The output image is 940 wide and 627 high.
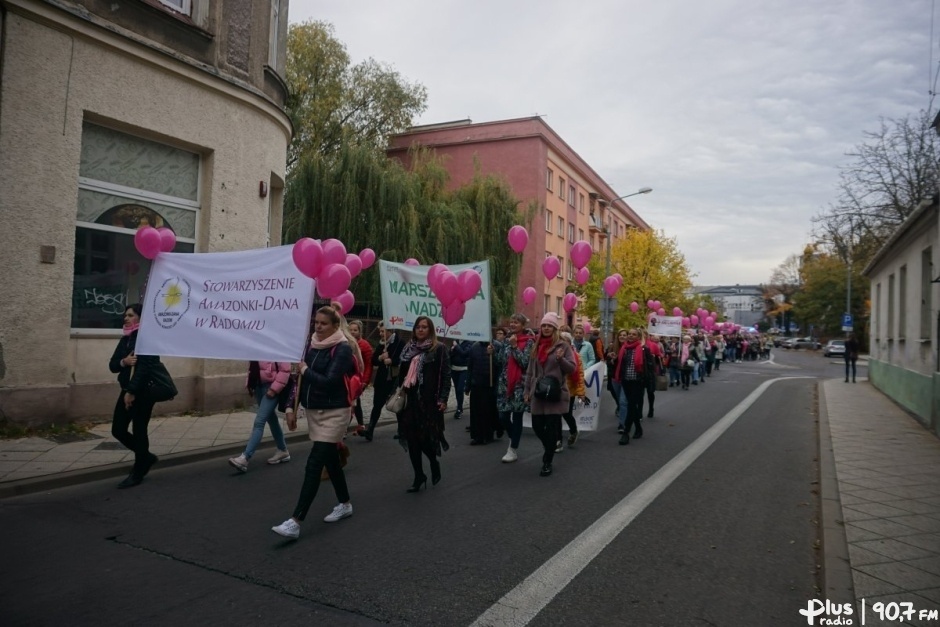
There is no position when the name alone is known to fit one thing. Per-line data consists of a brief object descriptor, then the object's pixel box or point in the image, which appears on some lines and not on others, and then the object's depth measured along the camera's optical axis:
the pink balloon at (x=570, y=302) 16.58
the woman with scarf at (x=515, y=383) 8.13
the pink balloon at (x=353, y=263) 9.06
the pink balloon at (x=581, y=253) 14.12
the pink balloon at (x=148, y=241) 7.00
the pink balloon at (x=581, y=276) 14.96
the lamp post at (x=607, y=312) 20.14
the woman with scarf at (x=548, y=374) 7.32
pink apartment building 36.47
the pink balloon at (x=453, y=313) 8.41
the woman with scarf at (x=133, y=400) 6.41
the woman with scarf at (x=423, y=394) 6.35
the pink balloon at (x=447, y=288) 8.14
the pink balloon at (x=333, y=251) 6.17
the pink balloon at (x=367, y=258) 10.77
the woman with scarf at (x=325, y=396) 5.02
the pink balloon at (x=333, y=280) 6.18
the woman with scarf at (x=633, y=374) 9.62
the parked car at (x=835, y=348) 57.66
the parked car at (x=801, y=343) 76.62
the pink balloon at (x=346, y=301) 9.30
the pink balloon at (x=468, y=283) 8.16
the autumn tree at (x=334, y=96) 30.50
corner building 8.77
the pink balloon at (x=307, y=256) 5.90
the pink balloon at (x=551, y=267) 13.62
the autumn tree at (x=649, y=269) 41.88
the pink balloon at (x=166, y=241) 7.07
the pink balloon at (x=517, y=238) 11.57
